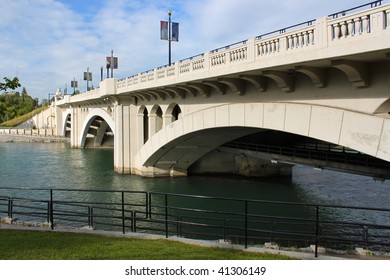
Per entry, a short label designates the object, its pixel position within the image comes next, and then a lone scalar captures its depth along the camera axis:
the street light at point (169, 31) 28.28
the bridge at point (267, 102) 10.64
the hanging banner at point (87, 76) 71.94
